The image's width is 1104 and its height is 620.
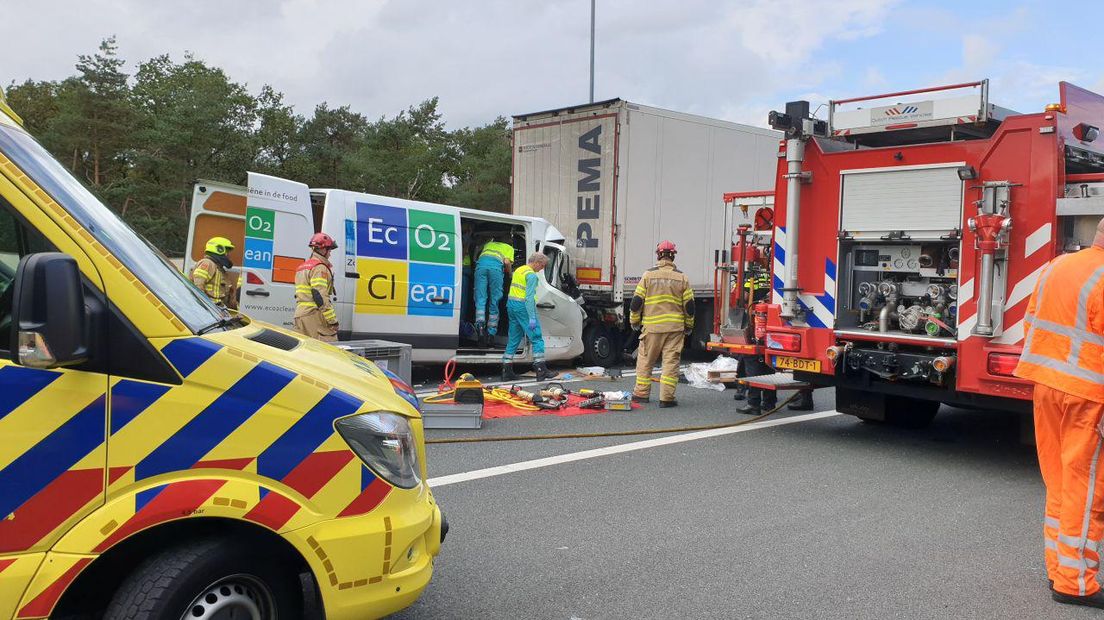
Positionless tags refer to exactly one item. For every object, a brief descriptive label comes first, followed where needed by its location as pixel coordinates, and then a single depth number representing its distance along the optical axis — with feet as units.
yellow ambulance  8.07
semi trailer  41.45
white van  30.55
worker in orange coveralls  13.51
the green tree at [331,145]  128.98
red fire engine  21.02
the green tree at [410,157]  126.31
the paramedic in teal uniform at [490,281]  39.47
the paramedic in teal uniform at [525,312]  37.37
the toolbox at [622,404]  30.50
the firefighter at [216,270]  28.66
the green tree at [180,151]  99.55
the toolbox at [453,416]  26.11
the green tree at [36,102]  114.32
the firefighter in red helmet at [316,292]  28.35
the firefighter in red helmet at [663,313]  31.99
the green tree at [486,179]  133.90
